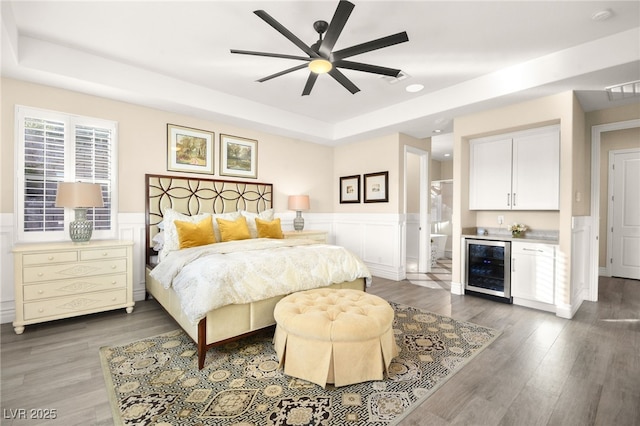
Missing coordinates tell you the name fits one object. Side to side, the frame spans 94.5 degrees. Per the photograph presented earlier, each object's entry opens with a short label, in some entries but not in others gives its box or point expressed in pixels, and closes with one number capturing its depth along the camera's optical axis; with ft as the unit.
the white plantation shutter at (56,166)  10.71
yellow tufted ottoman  6.64
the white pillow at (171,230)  11.57
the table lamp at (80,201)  10.36
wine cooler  13.03
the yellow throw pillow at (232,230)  12.73
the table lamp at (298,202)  17.51
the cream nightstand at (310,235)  16.54
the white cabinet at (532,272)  11.81
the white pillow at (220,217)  13.14
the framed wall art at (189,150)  14.02
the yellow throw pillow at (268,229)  13.94
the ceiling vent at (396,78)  12.18
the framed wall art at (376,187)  17.93
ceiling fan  6.88
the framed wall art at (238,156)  15.78
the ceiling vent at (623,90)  10.68
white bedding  7.70
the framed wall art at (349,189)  19.52
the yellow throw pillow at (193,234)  11.51
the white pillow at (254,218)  14.03
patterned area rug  5.82
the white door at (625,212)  17.08
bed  7.89
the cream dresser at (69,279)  9.53
